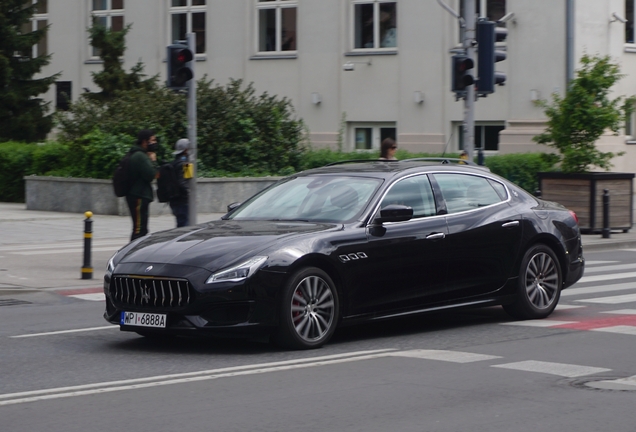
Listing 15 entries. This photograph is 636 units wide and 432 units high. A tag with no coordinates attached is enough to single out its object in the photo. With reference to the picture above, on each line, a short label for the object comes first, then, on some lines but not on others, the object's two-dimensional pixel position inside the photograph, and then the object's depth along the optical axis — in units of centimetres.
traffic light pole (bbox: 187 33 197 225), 1563
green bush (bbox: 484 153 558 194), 2883
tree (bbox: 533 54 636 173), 2116
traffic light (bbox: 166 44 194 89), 1538
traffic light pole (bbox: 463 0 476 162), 1944
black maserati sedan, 862
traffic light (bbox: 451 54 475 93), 1925
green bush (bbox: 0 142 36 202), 2892
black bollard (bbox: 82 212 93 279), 1471
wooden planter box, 2155
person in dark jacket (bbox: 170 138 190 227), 1567
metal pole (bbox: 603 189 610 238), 2128
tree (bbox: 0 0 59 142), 3422
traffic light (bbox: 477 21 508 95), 1898
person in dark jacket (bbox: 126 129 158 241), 1606
